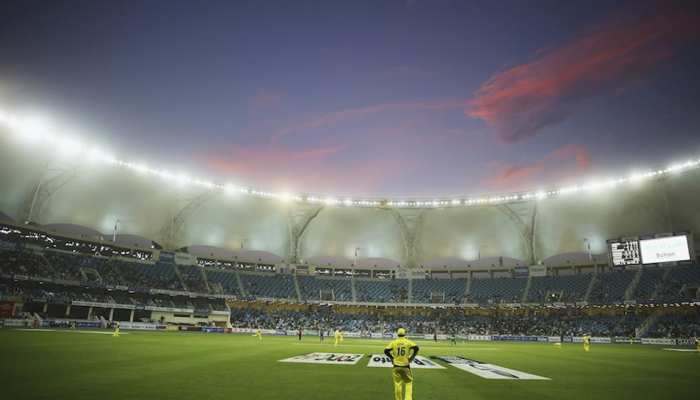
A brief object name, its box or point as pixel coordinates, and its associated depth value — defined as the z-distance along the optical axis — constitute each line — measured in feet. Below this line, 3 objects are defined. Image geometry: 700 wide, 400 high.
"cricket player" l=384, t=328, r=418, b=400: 29.27
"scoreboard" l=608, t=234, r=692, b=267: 156.56
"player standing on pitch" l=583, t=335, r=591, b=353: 110.46
